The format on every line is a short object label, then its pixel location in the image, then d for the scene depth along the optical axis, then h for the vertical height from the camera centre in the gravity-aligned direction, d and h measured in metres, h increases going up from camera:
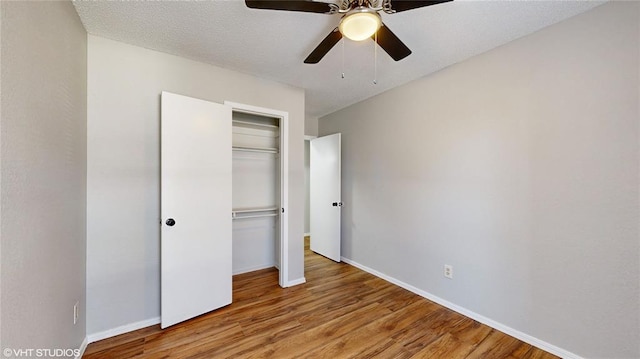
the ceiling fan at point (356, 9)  1.30 +0.97
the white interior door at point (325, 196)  3.71 -0.26
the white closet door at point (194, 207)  2.10 -0.26
